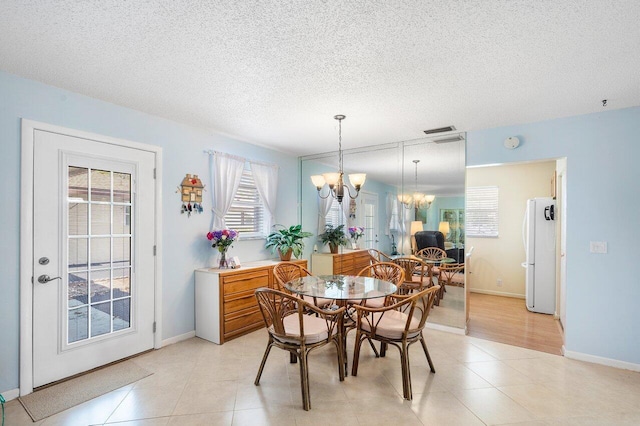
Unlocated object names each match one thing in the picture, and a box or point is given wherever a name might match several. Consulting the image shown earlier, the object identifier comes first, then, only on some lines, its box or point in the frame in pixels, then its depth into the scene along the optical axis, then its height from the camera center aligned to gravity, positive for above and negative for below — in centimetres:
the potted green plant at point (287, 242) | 443 -42
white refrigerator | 464 -65
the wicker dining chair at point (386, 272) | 350 -74
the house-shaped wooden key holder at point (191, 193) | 363 +24
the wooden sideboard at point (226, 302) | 347 -106
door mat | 228 -145
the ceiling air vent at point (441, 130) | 374 +104
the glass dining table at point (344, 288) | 266 -72
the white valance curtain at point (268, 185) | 453 +43
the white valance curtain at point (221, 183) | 392 +39
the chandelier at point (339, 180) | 330 +37
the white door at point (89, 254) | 258 -38
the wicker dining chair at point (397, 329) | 240 -98
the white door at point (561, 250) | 400 -49
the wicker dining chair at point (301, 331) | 231 -97
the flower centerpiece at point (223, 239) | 375 -32
